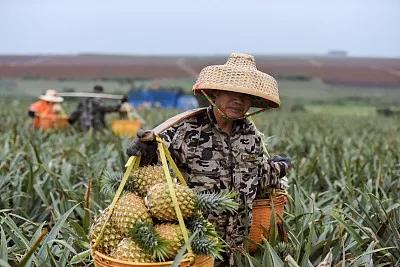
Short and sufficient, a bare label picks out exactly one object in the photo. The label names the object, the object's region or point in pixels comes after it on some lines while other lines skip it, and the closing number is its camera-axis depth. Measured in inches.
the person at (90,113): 320.5
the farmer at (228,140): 95.1
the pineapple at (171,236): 76.7
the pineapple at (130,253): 74.7
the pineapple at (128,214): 78.4
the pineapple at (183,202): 79.5
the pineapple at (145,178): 86.1
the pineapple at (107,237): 79.4
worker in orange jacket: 310.2
